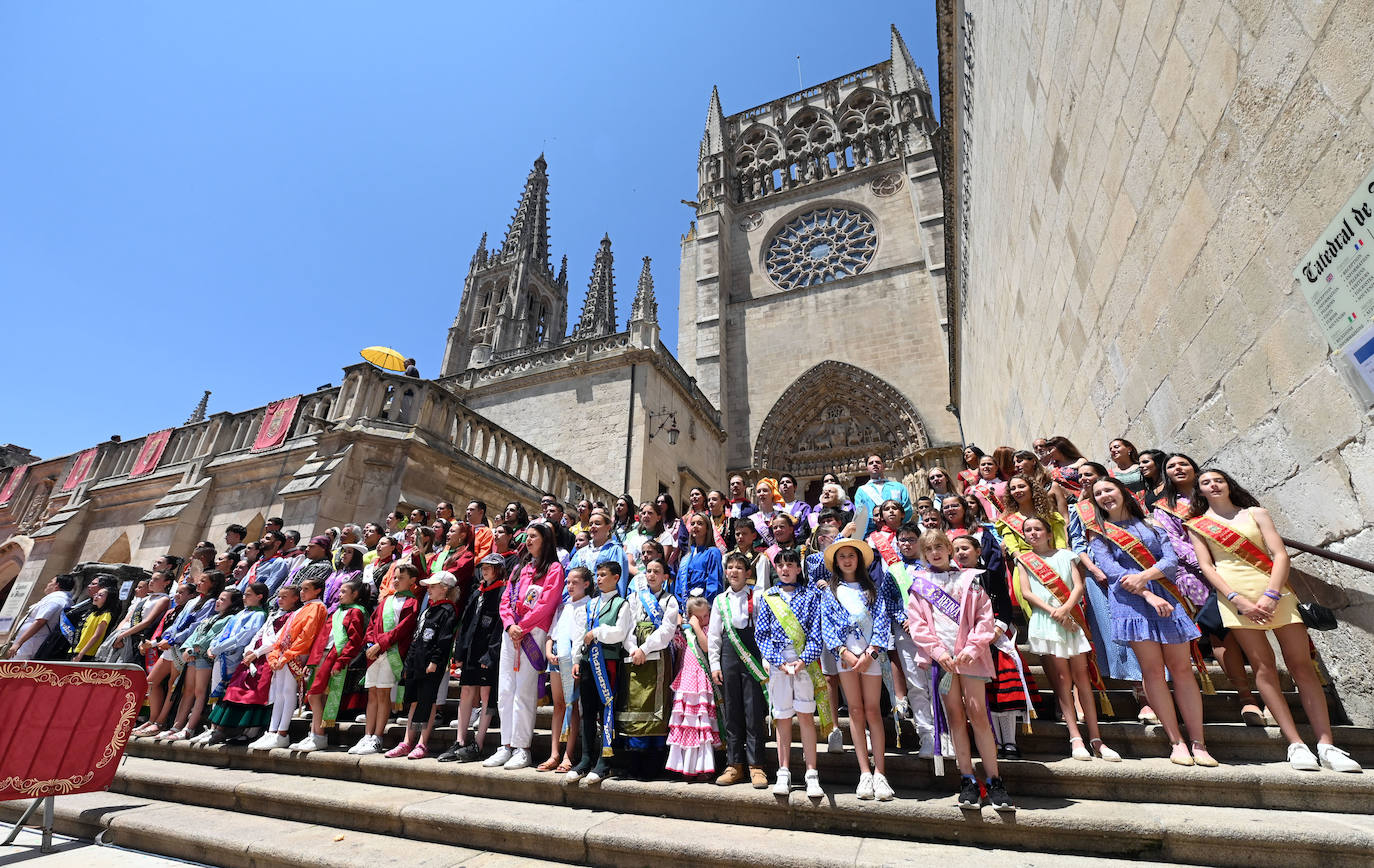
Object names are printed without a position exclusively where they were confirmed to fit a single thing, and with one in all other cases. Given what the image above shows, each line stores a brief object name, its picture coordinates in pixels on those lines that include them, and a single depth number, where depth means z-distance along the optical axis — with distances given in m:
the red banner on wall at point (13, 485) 12.98
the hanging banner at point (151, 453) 10.54
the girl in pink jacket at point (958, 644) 2.72
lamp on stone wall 13.99
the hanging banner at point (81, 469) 11.52
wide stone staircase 2.29
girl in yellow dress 2.63
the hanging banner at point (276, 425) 9.16
